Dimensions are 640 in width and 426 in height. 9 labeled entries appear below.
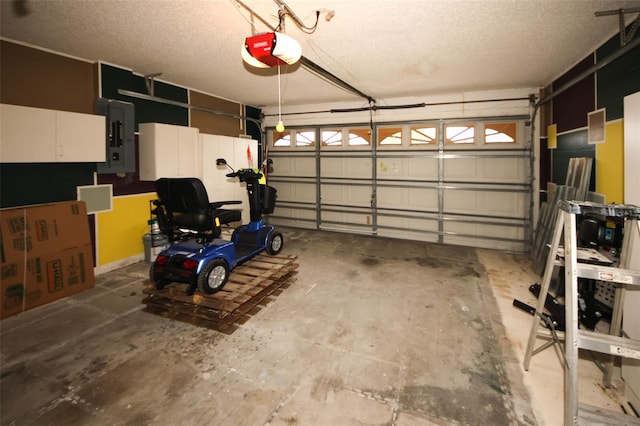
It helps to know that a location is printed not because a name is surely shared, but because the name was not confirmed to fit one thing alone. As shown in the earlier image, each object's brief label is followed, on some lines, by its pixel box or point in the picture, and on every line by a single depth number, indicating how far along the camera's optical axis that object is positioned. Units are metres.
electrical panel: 4.32
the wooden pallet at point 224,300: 3.02
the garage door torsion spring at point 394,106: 5.82
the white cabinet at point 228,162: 5.86
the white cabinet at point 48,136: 3.24
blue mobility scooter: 3.17
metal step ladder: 1.65
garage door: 5.85
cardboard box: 3.27
